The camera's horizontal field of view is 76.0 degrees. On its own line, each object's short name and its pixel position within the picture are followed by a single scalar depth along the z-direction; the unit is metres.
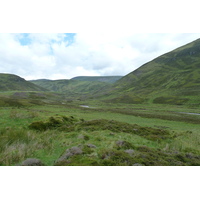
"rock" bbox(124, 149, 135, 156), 11.92
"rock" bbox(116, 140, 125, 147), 14.45
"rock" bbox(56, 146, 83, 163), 10.62
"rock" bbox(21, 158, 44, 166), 9.42
